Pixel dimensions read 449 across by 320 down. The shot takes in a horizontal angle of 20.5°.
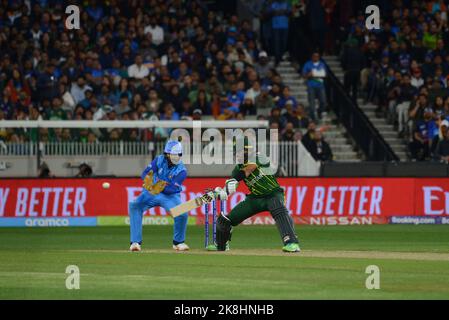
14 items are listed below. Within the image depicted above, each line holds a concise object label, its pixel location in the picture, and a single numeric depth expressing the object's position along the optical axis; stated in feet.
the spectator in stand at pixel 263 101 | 119.34
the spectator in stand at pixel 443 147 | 113.39
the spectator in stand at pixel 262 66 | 126.72
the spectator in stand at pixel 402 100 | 122.42
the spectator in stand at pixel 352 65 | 126.21
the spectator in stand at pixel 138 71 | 120.26
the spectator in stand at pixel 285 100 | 120.37
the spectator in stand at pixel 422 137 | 116.26
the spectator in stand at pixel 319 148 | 113.09
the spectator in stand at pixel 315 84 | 122.52
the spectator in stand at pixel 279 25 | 127.85
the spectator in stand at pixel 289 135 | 112.45
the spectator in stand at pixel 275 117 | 115.34
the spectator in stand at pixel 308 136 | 113.09
